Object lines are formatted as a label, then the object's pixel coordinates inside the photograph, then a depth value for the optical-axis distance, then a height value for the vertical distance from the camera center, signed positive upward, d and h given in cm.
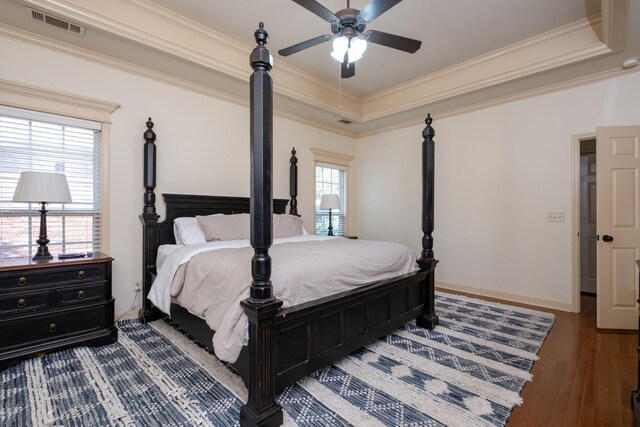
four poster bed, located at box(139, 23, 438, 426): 165 -68
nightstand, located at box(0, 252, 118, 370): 225 -75
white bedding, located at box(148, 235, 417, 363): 185 -46
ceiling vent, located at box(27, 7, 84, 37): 243 +159
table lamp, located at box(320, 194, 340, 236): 482 +18
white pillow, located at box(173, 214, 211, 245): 324 -20
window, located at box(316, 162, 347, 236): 535 +43
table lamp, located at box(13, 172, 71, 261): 238 +16
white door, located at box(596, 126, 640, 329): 306 -11
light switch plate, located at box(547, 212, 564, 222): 367 -3
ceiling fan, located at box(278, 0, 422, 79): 213 +142
